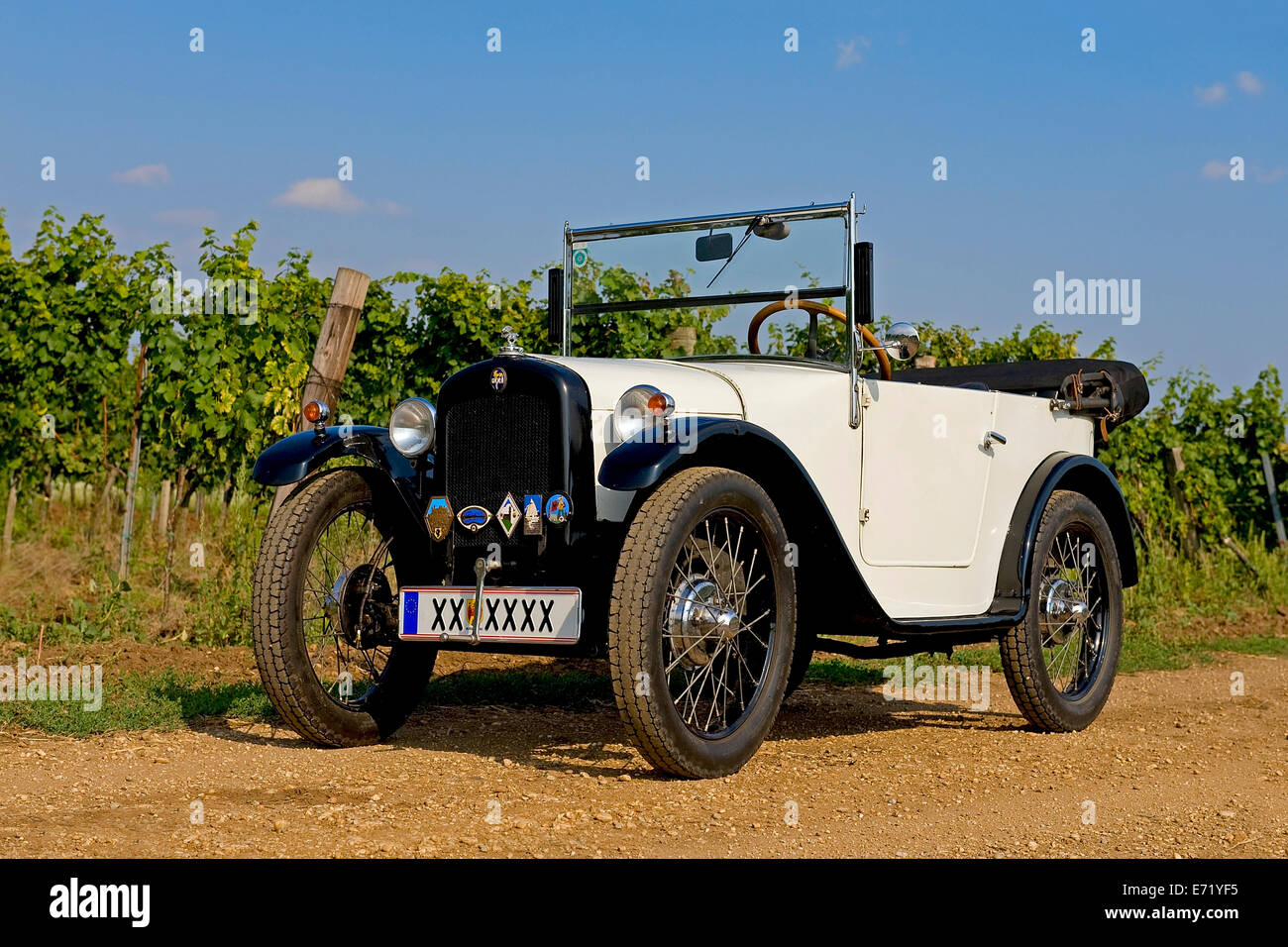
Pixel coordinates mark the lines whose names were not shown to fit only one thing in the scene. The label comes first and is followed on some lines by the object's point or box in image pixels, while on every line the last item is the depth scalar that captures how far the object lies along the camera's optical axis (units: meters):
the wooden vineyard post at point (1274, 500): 13.29
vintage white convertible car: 4.76
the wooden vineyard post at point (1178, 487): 12.84
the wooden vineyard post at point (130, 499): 9.17
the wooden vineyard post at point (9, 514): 9.72
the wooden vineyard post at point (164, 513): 10.13
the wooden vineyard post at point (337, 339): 8.32
